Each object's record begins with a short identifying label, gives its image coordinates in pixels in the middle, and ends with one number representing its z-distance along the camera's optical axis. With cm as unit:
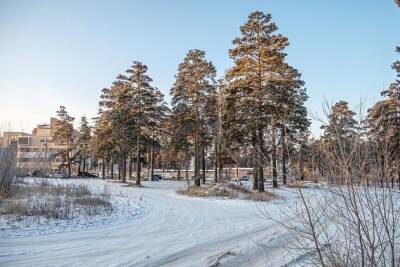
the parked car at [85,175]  5436
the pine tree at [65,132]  5325
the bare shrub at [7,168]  1281
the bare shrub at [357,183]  304
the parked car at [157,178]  5072
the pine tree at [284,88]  2144
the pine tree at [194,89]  2977
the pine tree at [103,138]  3653
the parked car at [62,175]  4648
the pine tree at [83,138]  5216
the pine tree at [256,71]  2200
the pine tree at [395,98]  2373
